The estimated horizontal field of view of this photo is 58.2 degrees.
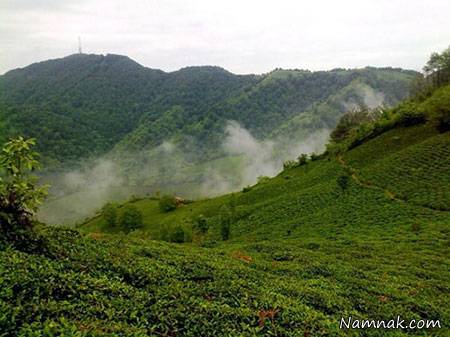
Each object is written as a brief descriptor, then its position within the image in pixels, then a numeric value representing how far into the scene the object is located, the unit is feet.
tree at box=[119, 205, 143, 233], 384.88
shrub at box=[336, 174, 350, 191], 220.64
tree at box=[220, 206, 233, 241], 199.00
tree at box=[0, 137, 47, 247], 43.14
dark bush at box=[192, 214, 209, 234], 230.07
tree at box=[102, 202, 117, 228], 416.87
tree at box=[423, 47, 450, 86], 372.58
